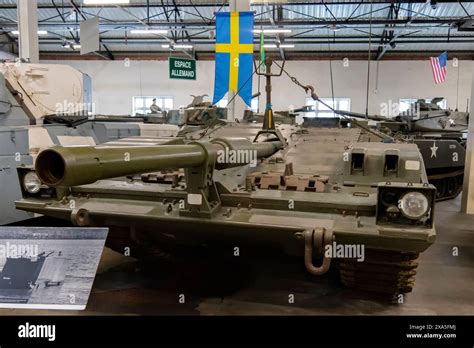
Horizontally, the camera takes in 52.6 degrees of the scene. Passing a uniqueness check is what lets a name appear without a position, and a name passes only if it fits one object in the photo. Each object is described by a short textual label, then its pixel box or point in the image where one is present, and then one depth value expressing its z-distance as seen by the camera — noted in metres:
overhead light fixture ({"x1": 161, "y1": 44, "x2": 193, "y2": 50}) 19.00
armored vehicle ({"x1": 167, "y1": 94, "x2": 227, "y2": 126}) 6.94
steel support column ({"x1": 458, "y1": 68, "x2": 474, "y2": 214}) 7.65
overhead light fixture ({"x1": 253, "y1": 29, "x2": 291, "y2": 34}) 15.78
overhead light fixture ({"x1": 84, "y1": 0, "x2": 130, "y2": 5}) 12.02
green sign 11.95
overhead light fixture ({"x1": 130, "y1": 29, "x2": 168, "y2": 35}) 16.65
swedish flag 8.04
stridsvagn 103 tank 3.01
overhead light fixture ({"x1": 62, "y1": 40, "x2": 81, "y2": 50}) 20.25
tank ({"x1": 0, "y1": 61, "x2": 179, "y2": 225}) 5.66
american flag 14.74
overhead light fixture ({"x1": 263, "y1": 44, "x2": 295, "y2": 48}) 19.50
